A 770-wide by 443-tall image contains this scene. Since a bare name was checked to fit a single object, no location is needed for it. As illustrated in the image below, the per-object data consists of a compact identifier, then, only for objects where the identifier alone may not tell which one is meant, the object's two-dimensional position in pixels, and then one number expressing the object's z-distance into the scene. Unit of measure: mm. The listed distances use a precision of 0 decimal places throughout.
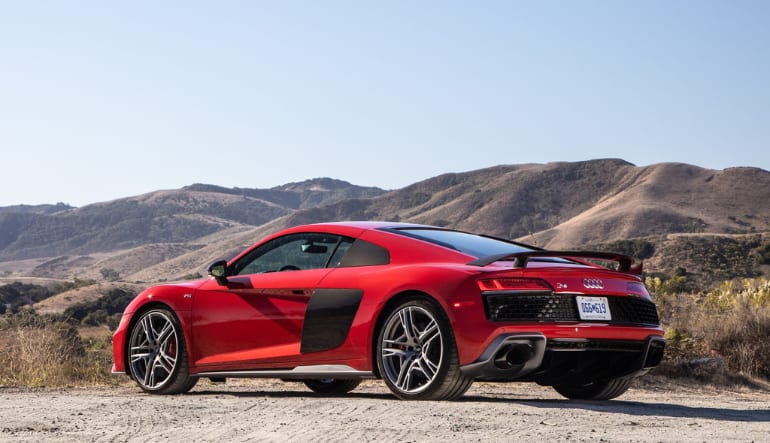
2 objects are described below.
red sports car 7602
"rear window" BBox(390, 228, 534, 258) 8391
